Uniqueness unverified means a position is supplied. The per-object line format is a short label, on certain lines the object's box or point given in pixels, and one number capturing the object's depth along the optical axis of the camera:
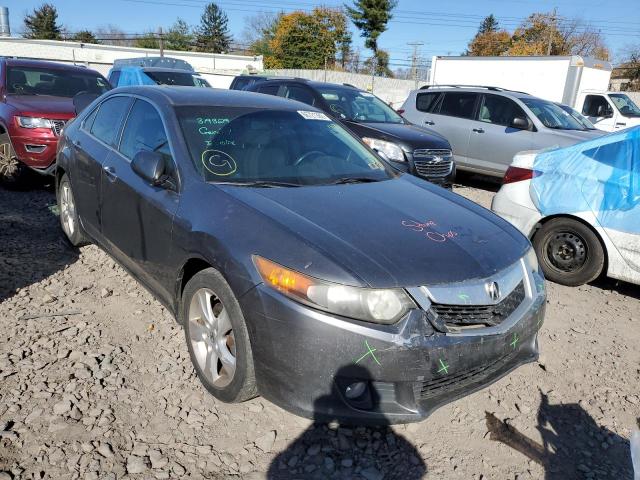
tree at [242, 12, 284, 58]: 55.34
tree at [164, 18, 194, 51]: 63.03
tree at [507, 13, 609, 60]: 51.66
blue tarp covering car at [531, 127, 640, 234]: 4.12
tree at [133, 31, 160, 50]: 60.46
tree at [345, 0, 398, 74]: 49.28
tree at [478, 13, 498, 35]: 68.12
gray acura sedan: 2.15
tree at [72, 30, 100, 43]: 62.64
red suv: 6.33
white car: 4.15
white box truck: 14.52
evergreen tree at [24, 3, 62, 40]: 67.94
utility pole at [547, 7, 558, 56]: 47.18
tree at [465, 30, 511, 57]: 56.97
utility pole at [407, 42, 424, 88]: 42.90
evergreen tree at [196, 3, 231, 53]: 73.50
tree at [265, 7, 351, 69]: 50.28
